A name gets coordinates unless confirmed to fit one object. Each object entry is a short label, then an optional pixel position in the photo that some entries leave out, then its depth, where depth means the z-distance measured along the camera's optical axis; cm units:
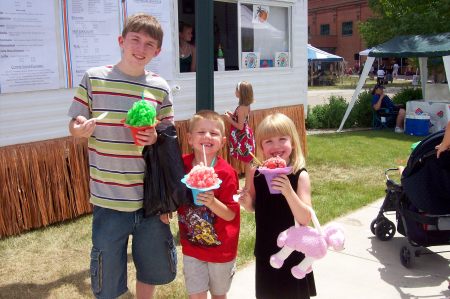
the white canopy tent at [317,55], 2597
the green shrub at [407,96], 1548
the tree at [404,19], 1602
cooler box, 1192
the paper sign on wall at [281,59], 786
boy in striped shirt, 254
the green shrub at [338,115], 1366
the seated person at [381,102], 1329
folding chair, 1333
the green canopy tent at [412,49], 1151
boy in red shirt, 262
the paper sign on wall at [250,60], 727
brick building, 4768
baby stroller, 395
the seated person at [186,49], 643
